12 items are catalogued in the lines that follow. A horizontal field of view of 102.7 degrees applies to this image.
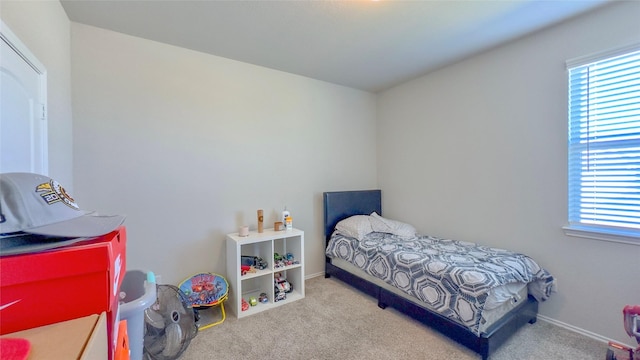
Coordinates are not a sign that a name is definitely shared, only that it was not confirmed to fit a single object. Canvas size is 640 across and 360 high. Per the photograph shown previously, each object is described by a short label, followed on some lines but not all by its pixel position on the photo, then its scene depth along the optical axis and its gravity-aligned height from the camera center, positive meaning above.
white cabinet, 2.32 -0.91
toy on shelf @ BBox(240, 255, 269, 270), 2.56 -0.86
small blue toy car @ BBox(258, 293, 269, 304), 2.49 -1.19
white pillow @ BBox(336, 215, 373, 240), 2.84 -0.57
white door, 1.08 +0.33
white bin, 1.21 -0.67
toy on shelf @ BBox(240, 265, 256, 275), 2.42 -0.89
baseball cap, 0.64 -0.09
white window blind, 1.79 +0.23
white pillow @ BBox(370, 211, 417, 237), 2.95 -0.59
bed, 1.72 -0.85
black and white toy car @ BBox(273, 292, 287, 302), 2.53 -1.19
